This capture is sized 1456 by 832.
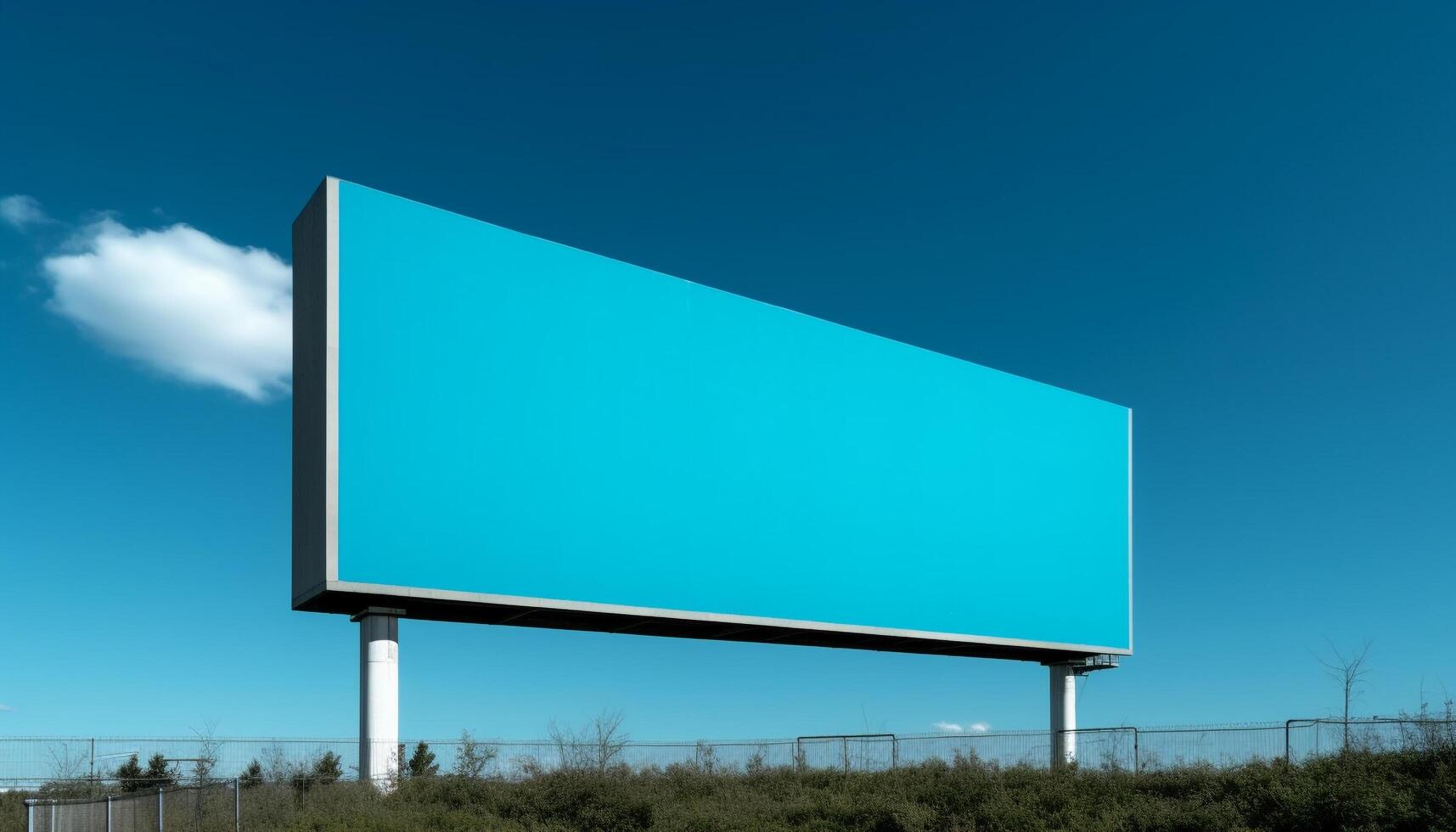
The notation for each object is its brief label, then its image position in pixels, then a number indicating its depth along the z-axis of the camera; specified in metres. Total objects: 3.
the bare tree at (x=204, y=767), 24.59
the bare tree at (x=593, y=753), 26.66
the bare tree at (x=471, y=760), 25.67
